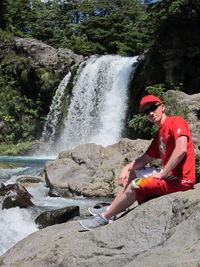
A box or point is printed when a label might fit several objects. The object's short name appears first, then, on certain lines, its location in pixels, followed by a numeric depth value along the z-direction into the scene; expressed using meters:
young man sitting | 3.72
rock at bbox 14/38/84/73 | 27.25
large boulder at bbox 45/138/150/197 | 10.82
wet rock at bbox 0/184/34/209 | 8.99
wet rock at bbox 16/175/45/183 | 13.07
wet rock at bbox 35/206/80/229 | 7.67
